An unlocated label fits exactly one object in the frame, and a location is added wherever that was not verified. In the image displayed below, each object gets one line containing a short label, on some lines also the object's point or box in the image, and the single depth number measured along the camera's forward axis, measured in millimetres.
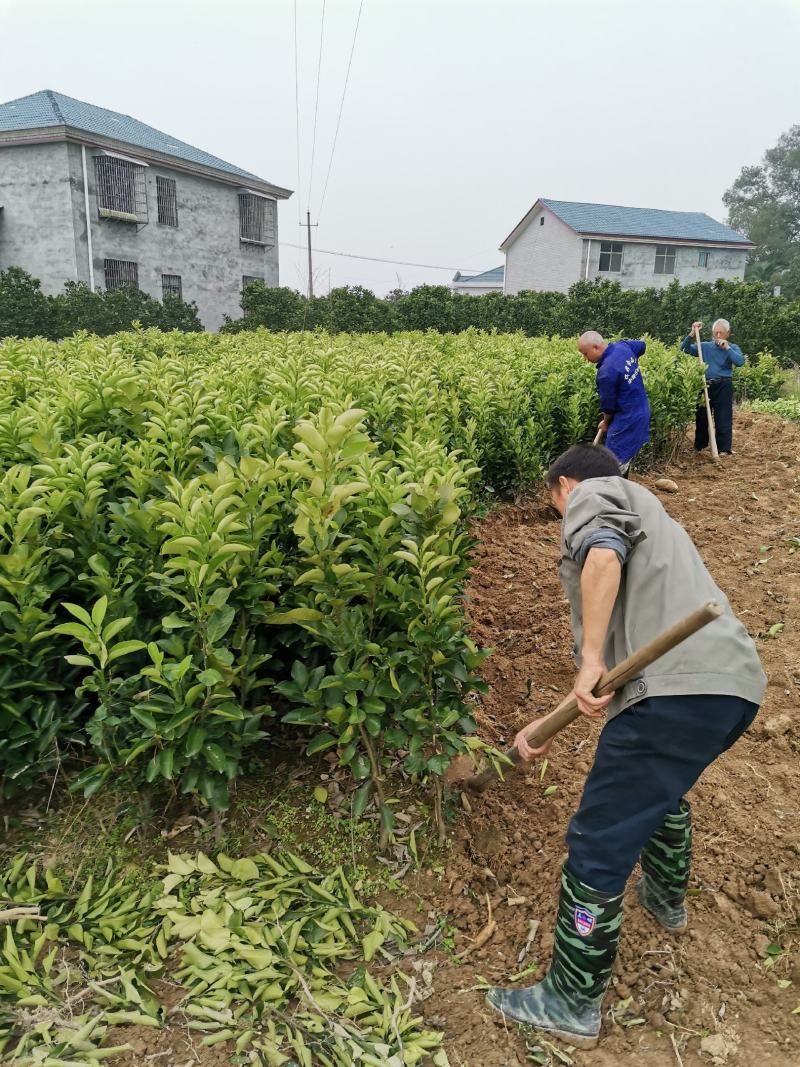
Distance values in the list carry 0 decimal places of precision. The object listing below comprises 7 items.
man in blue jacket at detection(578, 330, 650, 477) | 7094
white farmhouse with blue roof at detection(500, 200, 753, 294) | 33188
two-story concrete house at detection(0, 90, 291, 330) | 22719
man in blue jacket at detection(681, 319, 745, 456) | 9430
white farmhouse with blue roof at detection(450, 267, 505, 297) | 56459
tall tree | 58594
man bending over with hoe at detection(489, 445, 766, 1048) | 2166
